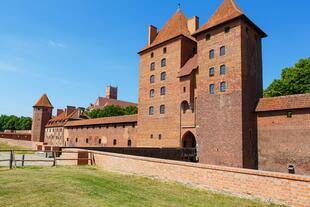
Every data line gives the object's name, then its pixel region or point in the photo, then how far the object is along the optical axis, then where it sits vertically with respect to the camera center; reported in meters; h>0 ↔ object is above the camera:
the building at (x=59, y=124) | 53.44 +2.24
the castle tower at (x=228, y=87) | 20.58 +4.41
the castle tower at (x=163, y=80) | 27.78 +6.53
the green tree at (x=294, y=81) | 27.14 +6.33
